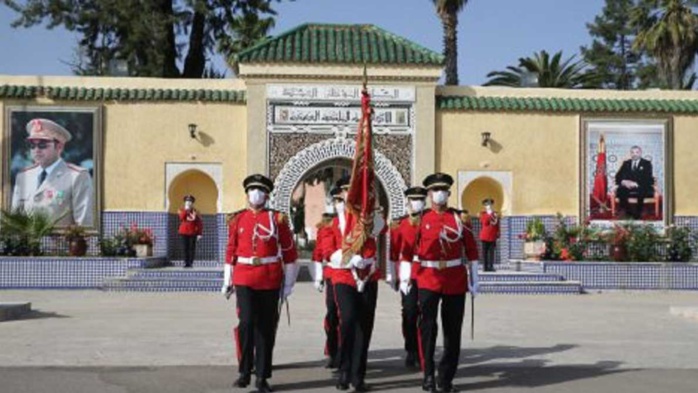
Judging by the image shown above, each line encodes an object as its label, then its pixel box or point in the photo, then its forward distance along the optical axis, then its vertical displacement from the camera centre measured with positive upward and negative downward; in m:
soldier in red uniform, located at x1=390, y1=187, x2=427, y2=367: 9.07 -0.45
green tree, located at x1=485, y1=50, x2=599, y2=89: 38.94 +4.96
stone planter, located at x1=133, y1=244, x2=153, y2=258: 20.70 -0.80
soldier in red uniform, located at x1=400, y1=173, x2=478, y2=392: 8.77 -0.50
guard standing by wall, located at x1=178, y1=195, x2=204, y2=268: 20.58 -0.37
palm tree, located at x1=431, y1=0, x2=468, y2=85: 33.47 +5.68
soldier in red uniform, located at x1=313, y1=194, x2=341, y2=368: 9.54 -0.67
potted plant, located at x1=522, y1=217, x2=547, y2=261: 21.06 -0.60
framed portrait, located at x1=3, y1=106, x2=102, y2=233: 21.16 +0.90
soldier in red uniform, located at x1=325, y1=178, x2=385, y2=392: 8.61 -0.78
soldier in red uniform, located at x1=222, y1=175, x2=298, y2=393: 8.70 -0.52
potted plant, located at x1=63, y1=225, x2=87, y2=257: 20.28 -0.64
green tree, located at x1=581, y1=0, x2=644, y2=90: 51.44 +7.90
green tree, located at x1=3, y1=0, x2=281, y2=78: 30.97 +5.44
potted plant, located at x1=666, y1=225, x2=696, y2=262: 20.72 -0.69
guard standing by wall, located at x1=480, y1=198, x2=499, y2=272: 20.38 -0.42
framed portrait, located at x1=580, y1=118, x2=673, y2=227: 22.05 +0.81
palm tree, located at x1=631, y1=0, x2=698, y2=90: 32.56 +5.22
